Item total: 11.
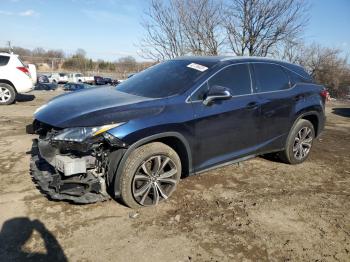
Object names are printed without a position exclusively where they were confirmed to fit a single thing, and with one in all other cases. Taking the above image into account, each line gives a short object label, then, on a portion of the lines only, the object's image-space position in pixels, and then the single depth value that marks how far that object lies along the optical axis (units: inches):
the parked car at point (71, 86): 1185.9
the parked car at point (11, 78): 441.7
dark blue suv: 138.8
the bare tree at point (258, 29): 544.1
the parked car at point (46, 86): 1233.4
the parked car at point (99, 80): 1786.2
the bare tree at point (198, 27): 575.5
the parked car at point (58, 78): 1954.4
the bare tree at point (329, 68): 1752.0
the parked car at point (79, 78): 1979.1
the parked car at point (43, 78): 1673.0
